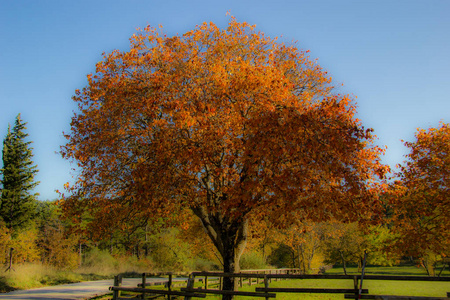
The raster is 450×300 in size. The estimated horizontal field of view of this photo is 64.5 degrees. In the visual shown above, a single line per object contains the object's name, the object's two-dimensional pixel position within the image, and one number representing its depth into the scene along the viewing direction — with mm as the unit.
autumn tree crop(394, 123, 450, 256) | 19703
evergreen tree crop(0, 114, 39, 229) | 47344
